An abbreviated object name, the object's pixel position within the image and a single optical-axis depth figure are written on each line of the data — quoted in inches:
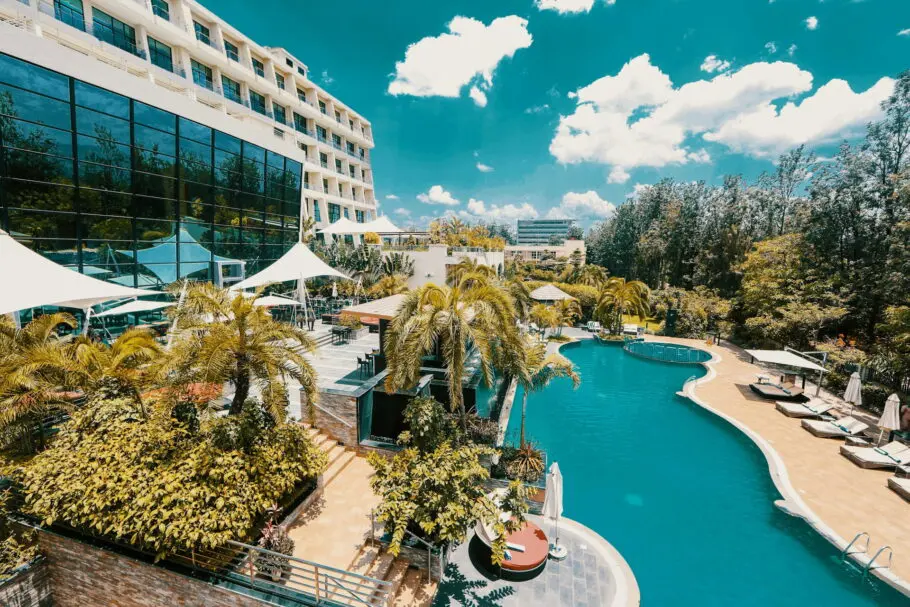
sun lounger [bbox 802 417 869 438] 518.3
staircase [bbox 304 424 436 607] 260.2
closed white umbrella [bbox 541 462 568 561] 321.4
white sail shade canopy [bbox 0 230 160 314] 313.0
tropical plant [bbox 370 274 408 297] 953.7
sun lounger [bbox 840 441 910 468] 442.6
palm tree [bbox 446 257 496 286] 993.2
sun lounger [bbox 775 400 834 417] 581.3
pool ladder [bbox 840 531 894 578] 305.6
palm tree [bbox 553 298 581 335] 1211.1
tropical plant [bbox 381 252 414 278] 1057.5
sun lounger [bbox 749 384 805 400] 645.9
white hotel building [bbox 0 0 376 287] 466.3
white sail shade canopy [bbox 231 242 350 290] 641.0
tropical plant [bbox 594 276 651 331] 1111.0
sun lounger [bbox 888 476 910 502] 393.5
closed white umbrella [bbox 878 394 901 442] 470.0
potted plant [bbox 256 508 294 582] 241.1
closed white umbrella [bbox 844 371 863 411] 568.7
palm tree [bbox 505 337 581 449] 451.5
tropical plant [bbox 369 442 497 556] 253.1
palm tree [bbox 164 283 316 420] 285.0
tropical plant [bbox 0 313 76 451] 273.3
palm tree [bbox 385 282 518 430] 363.9
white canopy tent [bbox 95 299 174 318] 530.5
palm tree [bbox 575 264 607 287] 1566.2
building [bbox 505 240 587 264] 4067.4
